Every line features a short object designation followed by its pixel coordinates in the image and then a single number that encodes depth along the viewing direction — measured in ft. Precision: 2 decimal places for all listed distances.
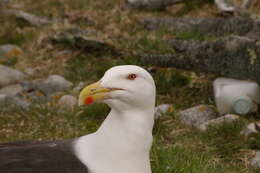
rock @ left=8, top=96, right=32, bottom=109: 44.67
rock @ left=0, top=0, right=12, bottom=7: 71.01
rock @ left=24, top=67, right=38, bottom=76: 54.73
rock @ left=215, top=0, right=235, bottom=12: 61.42
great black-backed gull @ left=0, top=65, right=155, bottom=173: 24.20
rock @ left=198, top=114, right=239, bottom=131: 39.93
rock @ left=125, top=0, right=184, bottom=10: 70.18
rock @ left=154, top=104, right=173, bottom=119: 42.55
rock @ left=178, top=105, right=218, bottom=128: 42.09
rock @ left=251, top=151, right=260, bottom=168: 35.45
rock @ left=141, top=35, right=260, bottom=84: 42.34
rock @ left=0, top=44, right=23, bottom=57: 59.21
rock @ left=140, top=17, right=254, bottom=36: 55.16
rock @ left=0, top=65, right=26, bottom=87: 50.85
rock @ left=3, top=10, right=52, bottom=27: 68.19
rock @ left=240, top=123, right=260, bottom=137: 37.91
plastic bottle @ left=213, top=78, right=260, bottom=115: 41.57
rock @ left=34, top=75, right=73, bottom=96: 49.37
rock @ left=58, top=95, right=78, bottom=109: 45.40
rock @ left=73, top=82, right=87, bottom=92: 48.98
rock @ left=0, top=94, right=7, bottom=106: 45.19
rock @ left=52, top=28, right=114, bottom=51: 55.88
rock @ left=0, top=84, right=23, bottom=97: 48.29
